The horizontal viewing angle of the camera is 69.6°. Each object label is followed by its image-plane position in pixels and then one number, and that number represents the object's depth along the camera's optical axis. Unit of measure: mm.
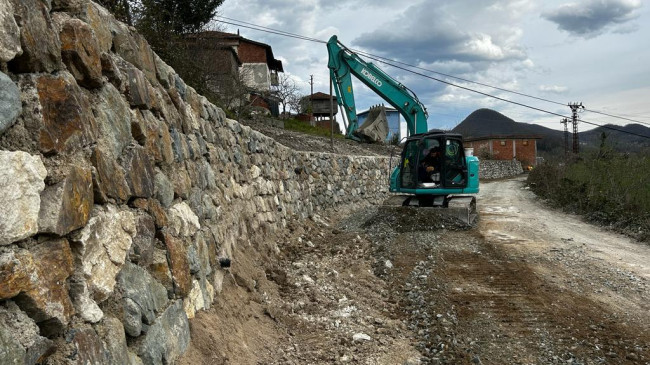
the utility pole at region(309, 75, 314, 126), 42281
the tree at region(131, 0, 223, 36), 18062
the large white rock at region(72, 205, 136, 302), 2463
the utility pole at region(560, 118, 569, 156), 47438
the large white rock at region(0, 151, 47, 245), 1929
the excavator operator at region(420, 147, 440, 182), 12656
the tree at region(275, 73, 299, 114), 29097
